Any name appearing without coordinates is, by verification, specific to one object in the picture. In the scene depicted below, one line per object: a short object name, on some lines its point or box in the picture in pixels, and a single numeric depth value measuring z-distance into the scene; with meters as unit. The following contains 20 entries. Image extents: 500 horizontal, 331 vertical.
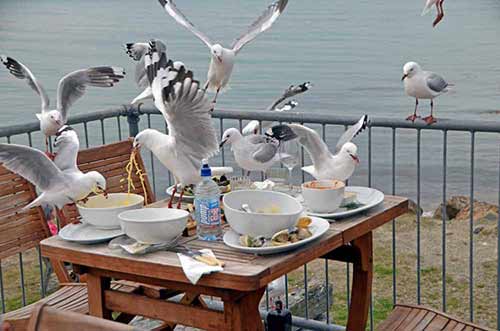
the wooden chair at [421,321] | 2.77
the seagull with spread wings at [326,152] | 2.91
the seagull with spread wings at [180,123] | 2.46
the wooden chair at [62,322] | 1.40
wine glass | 3.11
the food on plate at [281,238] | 2.39
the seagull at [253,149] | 3.07
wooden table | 2.25
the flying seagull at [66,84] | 3.73
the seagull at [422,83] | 4.01
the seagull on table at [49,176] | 2.81
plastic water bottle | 2.58
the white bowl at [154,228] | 2.42
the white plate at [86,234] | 2.55
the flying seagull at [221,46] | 4.02
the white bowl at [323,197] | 2.72
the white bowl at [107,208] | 2.64
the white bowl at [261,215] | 2.43
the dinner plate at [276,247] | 2.34
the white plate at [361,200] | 2.73
